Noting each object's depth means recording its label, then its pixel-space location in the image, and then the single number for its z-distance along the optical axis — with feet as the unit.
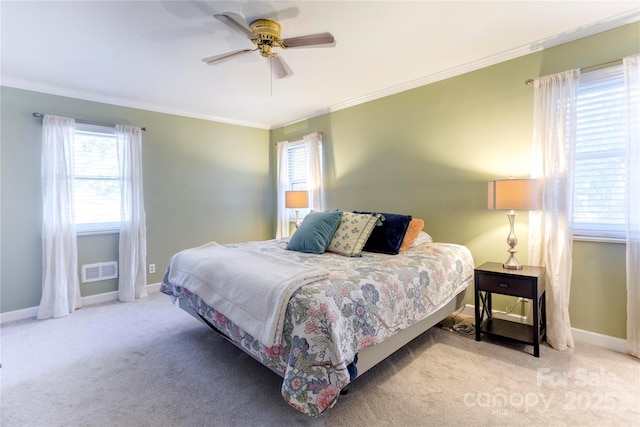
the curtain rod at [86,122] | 10.63
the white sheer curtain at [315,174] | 14.55
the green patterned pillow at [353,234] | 8.79
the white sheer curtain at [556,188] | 7.81
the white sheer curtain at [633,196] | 7.04
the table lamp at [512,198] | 7.67
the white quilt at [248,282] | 5.40
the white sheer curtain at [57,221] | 10.69
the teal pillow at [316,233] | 9.08
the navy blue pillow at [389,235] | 8.98
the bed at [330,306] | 4.90
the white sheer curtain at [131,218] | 12.25
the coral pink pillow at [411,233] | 9.41
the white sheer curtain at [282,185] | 16.24
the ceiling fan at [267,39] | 6.45
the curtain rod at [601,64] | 7.33
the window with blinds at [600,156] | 7.45
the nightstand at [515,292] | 7.43
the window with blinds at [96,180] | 11.67
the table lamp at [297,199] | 14.06
